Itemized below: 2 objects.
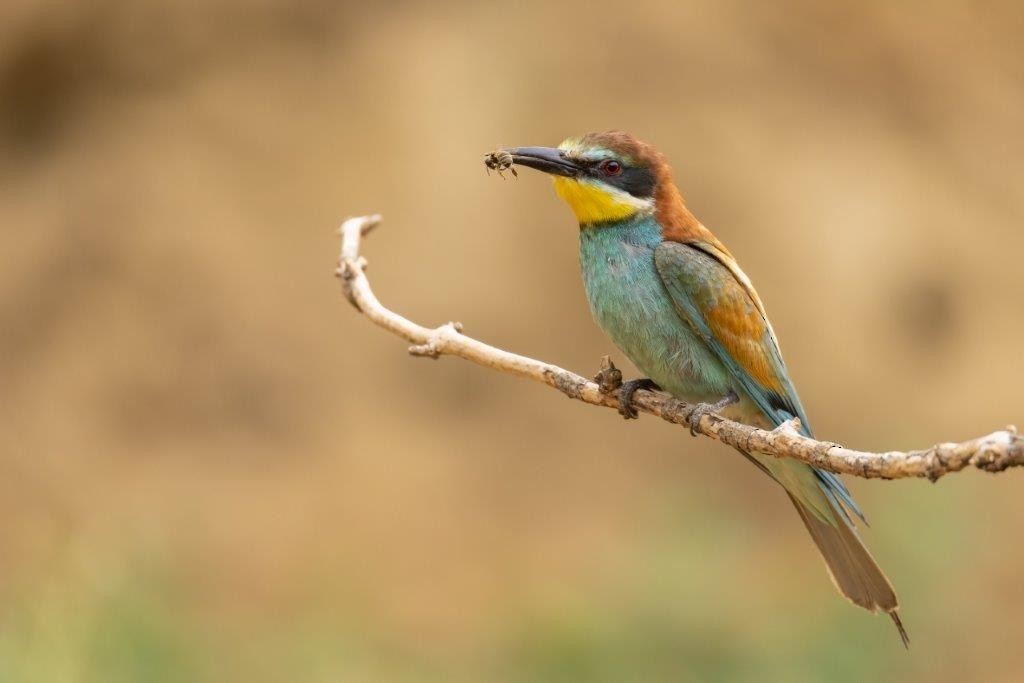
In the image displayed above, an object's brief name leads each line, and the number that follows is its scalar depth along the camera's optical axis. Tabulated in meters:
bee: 4.70
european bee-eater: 4.69
